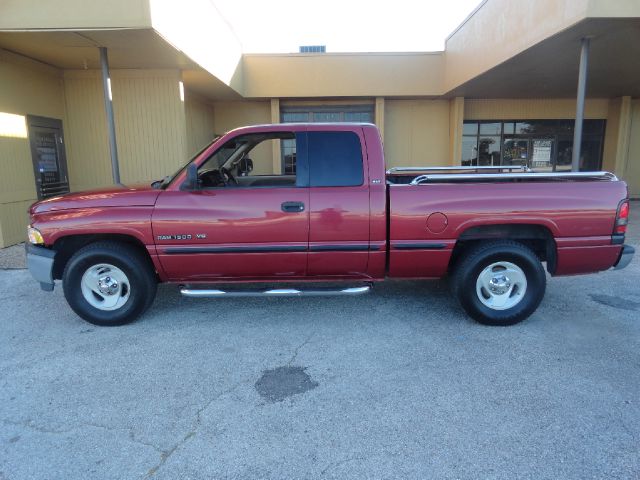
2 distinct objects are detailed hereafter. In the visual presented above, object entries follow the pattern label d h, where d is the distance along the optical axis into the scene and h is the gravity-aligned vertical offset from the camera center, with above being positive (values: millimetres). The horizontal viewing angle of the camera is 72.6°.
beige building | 7348 +2152
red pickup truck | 4289 -639
